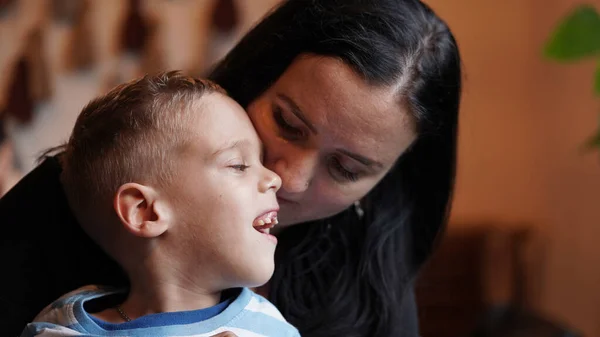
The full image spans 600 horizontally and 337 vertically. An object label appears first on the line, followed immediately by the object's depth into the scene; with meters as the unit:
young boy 1.01
